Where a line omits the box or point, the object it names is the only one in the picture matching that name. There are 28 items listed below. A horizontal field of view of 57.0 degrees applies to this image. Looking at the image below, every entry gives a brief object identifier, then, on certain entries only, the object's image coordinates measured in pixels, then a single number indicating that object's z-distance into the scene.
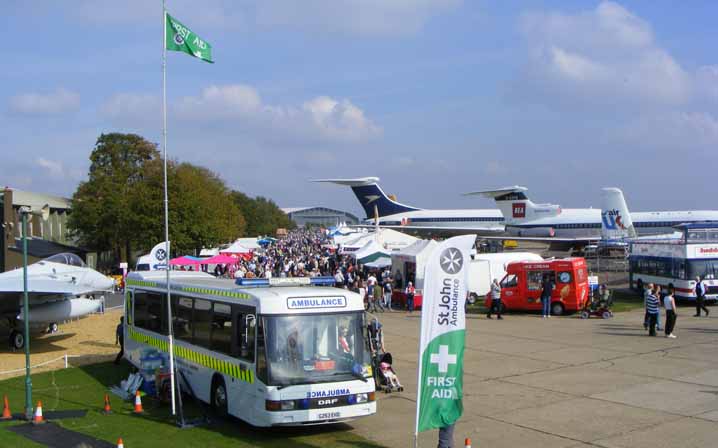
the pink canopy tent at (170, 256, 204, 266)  34.28
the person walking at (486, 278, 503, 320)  25.25
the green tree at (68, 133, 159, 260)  55.34
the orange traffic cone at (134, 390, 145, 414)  11.76
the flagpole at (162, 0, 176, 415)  11.35
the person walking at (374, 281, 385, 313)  29.19
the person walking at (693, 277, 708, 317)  24.69
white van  30.80
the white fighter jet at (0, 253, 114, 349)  19.34
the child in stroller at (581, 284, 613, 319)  25.05
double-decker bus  27.75
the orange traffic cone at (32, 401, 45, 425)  10.97
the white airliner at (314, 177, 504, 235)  80.56
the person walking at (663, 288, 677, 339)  19.12
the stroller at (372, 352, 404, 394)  13.06
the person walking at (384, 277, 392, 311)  29.84
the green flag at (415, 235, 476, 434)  8.29
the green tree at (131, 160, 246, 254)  51.88
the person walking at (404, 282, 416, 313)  29.13
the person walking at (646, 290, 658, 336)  19.39
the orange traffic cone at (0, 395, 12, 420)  11.38
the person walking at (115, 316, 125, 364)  16.59
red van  26.00
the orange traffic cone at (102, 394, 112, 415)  11.70
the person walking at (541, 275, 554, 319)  25.62
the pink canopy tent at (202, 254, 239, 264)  36.66
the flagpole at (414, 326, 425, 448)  8.23
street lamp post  11.28
